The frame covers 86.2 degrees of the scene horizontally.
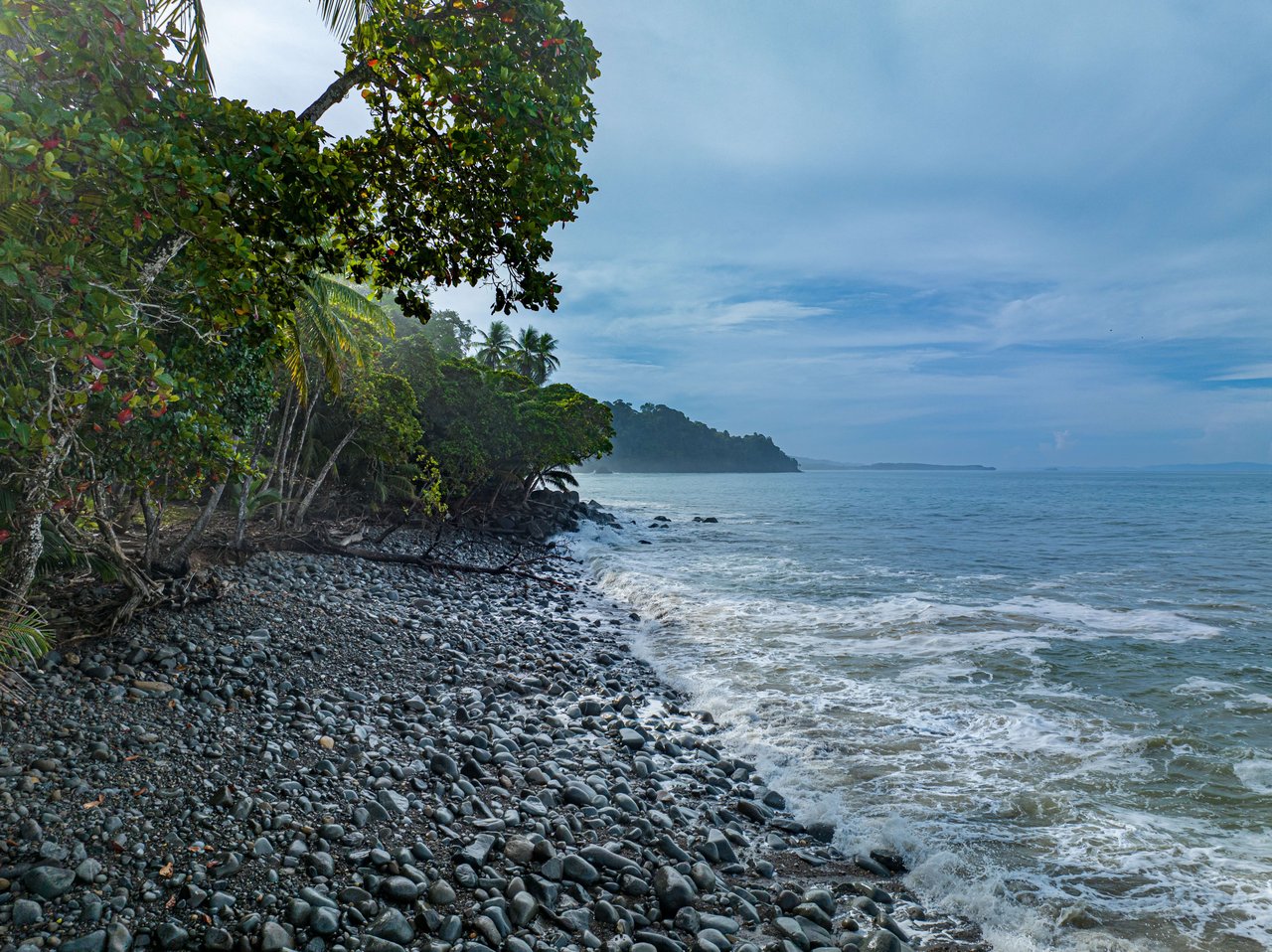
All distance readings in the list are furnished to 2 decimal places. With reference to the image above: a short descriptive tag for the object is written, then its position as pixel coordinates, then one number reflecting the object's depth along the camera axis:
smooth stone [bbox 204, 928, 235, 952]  3.83
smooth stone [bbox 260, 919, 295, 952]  3.88
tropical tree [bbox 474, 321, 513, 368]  64.12
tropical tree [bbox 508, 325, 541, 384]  63.56
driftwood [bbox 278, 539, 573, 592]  16.78
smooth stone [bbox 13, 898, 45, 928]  3.73
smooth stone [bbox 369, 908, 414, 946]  4.15
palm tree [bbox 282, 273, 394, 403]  13.61
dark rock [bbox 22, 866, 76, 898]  3.95
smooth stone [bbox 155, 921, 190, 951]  3.78
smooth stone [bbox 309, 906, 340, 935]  4.10
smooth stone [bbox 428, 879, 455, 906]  4.58
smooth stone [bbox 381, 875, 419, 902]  4.52
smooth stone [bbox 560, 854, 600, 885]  5.21
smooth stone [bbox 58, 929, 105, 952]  3.61
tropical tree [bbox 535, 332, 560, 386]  65.00
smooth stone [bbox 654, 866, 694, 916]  5.08
